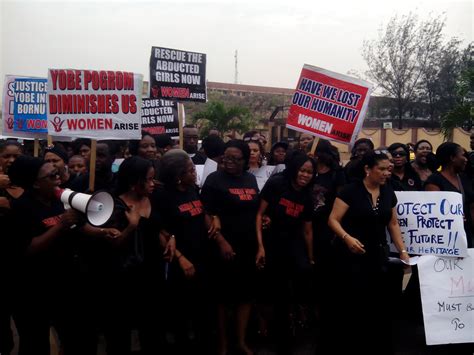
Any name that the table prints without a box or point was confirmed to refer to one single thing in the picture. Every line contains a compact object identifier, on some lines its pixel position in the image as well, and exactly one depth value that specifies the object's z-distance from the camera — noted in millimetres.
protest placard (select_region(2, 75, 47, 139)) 7953
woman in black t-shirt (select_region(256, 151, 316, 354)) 4656
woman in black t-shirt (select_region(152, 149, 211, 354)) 4203
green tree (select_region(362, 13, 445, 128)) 29766
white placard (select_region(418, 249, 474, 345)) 4508
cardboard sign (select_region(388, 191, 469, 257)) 4543
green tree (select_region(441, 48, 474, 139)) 15274
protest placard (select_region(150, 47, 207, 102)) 8039
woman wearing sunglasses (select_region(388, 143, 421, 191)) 5836
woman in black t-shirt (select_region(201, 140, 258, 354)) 4547
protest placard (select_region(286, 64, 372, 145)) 6359
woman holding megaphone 3539
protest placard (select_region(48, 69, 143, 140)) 5164
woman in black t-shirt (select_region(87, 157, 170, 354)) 3775
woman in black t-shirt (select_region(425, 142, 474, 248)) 4926
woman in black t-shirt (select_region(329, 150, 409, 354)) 4375
